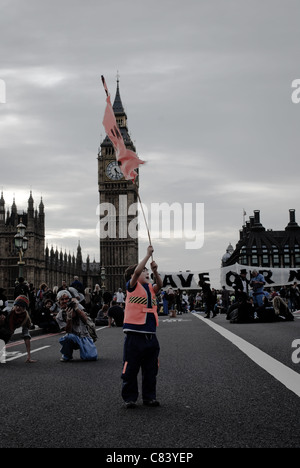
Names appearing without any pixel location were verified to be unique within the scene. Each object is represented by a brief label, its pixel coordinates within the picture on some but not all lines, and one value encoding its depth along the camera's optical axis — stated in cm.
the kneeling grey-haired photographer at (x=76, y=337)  1099
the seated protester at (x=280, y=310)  2192
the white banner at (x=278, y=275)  3524
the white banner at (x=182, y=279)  4059
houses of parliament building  9150
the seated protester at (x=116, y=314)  2164
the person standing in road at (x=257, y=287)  2195
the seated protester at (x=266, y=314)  2150
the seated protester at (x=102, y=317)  2414
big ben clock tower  12481
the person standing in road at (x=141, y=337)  630
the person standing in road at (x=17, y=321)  1116
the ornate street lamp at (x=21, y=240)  2500
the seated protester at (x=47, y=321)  1961
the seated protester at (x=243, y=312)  2122
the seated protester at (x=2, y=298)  1412
